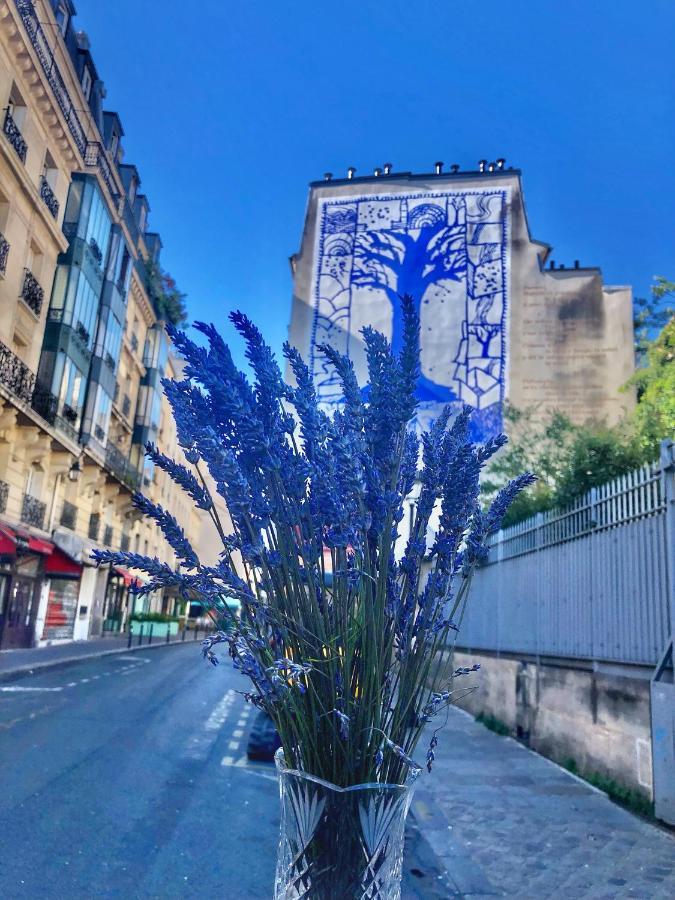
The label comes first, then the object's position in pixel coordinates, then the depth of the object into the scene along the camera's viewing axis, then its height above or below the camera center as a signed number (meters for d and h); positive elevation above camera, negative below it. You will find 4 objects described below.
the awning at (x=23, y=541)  17.30 +1.38
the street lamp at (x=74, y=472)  22.98 +3.94
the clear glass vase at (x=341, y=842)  1.50 -0.47
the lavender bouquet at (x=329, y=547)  1.59 +0.15
